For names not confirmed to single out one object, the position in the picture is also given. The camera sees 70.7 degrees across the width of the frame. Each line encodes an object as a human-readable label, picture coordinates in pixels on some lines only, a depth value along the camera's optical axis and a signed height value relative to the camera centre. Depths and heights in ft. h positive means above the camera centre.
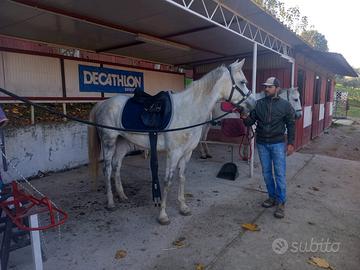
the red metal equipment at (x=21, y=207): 5.99 -2.61
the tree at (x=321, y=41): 153.09 +35.90
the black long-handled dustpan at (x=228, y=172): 15.96 -4.61
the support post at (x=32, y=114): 16.20 -0.76
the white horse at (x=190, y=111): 10.44 -0.46
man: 10.87 -1.36
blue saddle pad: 10.53 -0.49
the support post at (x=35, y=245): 6.18 -3.50
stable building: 12.59 +3.93
